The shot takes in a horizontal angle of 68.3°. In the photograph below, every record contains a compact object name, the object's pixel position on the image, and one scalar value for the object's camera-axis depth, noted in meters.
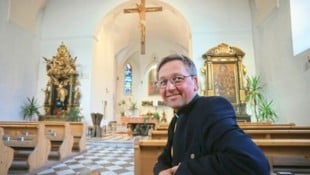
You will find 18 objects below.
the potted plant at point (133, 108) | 14.45
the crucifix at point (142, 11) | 7.97
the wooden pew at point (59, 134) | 4.72
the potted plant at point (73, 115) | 7.85
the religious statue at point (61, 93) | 8.43
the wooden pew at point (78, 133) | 5.64
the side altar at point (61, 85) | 8.44
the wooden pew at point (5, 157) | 3.01
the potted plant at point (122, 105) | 14.41
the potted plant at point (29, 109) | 8.03
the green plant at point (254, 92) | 7.30
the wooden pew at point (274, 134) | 2.60
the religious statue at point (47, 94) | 8.51
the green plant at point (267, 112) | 6.62
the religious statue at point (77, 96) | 8.50
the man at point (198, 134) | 0.78
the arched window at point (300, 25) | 5.49
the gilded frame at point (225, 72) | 7.78
